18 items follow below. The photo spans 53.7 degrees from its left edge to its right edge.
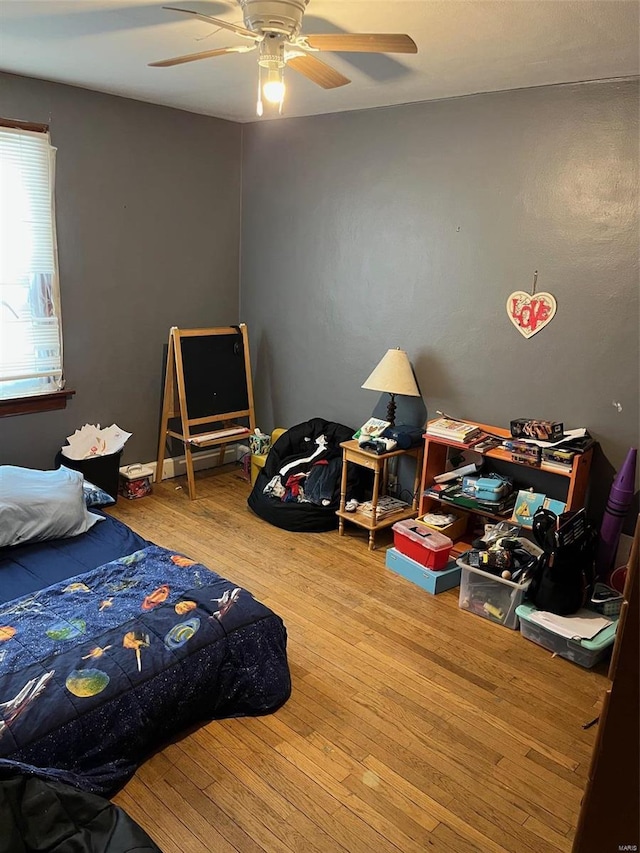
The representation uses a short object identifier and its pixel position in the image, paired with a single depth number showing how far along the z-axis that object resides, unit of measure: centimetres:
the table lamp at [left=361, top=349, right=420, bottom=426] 359
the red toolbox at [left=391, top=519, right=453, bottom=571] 319
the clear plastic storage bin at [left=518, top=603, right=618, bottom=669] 258
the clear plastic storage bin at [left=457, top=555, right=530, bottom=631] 286
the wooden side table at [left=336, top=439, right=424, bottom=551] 349
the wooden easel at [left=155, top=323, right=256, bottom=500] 420
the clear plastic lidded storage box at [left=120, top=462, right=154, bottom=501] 412
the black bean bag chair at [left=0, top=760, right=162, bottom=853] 133
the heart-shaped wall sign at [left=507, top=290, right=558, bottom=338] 317
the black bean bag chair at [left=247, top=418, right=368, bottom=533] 378
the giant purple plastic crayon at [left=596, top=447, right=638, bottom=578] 288
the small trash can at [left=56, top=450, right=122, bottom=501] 386
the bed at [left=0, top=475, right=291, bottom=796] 186
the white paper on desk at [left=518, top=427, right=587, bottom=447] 303
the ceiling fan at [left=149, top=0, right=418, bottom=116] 193
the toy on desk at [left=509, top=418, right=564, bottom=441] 311
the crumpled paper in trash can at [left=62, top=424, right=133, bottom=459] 397
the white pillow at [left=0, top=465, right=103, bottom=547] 277
